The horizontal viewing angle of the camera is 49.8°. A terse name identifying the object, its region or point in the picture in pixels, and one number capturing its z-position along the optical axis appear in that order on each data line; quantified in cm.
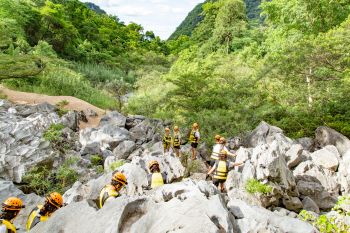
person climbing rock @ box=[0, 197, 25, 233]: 585
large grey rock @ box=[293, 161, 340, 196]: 1275
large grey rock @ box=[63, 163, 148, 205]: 1079
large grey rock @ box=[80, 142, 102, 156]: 1661
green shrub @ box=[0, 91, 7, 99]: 2224
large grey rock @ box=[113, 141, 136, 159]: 1655
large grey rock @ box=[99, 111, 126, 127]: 2041
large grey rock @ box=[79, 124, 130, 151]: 1769
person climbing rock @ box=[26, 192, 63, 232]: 646
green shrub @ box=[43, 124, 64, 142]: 1666
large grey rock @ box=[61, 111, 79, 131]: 1961
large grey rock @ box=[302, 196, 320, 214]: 1112
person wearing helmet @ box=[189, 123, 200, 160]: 1452
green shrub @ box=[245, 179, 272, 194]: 1095
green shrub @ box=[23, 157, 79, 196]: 1367
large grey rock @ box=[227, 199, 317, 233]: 582
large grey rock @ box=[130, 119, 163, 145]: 1875
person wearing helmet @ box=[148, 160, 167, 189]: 783
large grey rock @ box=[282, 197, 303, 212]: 1116
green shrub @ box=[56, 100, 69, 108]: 2239
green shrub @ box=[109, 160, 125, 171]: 1364
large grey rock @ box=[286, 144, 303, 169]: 1364
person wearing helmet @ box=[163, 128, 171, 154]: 1457
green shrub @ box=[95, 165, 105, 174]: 1481
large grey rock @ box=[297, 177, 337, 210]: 1160
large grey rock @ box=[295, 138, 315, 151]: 1620
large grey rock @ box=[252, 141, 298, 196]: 1132
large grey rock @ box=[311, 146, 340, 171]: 1370
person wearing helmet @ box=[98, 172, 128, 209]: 645
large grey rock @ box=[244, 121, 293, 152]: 1547
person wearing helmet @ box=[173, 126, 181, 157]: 1441
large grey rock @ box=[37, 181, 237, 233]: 533
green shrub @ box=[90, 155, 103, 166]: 1572
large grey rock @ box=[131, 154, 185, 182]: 1234
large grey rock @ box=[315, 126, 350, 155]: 1539
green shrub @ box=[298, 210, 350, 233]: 516
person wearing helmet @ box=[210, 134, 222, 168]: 1072
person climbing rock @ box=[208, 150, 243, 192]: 1046
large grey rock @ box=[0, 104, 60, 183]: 1465
